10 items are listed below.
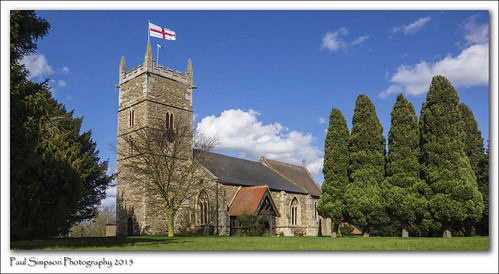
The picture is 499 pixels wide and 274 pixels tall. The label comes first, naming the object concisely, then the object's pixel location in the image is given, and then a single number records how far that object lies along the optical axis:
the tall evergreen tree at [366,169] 19.78
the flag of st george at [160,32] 24.38
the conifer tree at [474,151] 19.74
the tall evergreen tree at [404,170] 18.28
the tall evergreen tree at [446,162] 16.62
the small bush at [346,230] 33.32
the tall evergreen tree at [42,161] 10.30
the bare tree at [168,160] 27.48
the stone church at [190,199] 30.64
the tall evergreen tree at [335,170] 21.64
